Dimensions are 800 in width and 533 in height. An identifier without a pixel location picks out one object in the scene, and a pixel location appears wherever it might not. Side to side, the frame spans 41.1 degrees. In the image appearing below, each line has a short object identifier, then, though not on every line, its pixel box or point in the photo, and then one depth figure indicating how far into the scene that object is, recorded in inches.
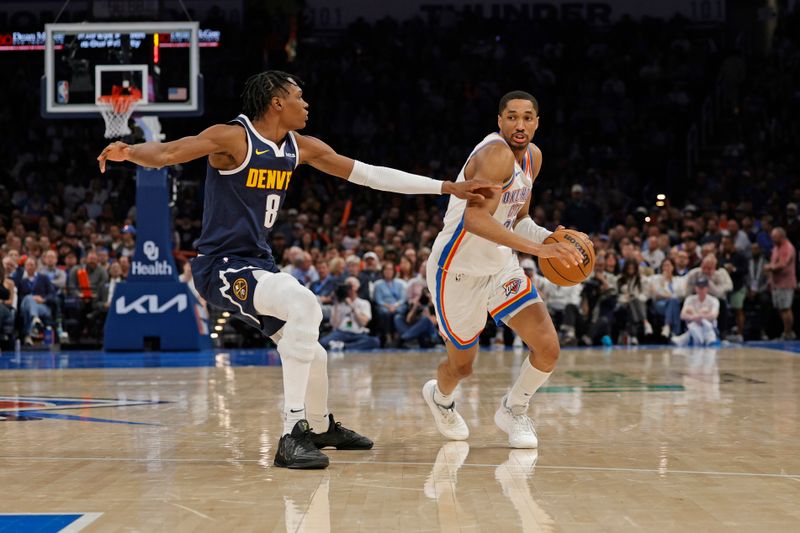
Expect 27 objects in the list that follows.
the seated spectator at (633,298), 585.0
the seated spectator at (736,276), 610.9
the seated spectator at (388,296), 582.2
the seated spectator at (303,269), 581.6
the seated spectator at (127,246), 619.2
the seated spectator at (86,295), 588.4
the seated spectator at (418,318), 576.1
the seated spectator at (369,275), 583.8
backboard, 516.4
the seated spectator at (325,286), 579.5
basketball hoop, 512.4
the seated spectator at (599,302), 585.6
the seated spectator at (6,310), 562.6
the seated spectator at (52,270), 596.2
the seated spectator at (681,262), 601.0
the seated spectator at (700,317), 572.1
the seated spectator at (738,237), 634.2
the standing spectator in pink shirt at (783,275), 599.2
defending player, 196.2
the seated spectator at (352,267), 582.6
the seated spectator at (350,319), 565.9
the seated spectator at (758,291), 616.4
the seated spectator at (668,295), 590.6
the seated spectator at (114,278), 582.9
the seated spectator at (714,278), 584.4
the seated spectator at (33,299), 574.2
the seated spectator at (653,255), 623.2
